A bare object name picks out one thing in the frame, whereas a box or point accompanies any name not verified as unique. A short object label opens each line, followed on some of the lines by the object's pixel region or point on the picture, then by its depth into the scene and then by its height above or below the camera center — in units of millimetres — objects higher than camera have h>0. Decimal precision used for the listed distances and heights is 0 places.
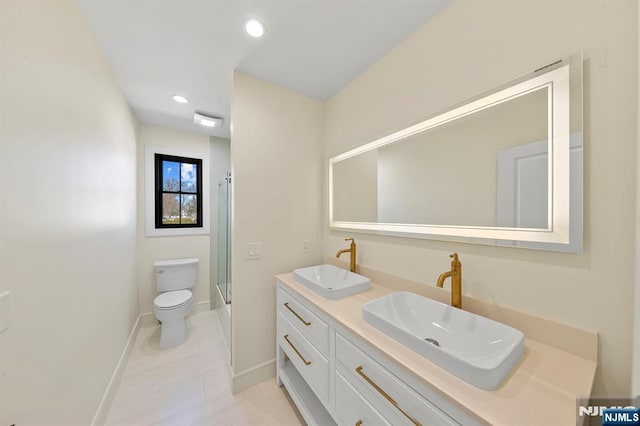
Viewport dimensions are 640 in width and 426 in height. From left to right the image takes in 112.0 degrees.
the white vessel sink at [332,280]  1272 -487
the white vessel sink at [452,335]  640 -487
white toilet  2162 -934
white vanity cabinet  722 -738
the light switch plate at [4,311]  664 -314
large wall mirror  787 +199
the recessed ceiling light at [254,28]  1220 +1064
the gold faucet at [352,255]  1670 -343
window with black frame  2709 +250
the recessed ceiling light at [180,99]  2007 +1055
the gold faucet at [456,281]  1013 -332
